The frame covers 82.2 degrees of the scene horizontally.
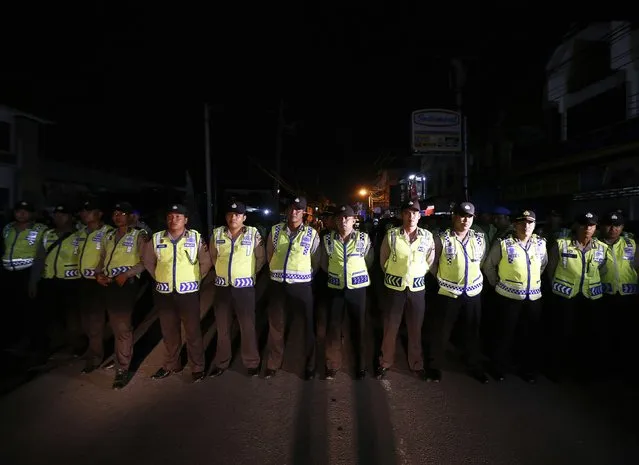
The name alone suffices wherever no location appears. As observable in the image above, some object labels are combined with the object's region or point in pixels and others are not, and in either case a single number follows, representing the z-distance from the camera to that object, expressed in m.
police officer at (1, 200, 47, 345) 5.38
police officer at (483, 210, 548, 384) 4.32
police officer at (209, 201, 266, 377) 4.45
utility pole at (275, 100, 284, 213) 20.08
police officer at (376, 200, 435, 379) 4.36
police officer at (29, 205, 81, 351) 5.02
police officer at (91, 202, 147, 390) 4.46
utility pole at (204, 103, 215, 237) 13.48
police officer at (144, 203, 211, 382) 4.28
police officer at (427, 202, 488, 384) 4.37
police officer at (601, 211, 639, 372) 4.52
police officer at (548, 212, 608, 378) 4.43
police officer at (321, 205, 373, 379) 4.46
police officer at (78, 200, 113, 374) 4.68
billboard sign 14.70
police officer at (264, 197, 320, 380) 4.50
